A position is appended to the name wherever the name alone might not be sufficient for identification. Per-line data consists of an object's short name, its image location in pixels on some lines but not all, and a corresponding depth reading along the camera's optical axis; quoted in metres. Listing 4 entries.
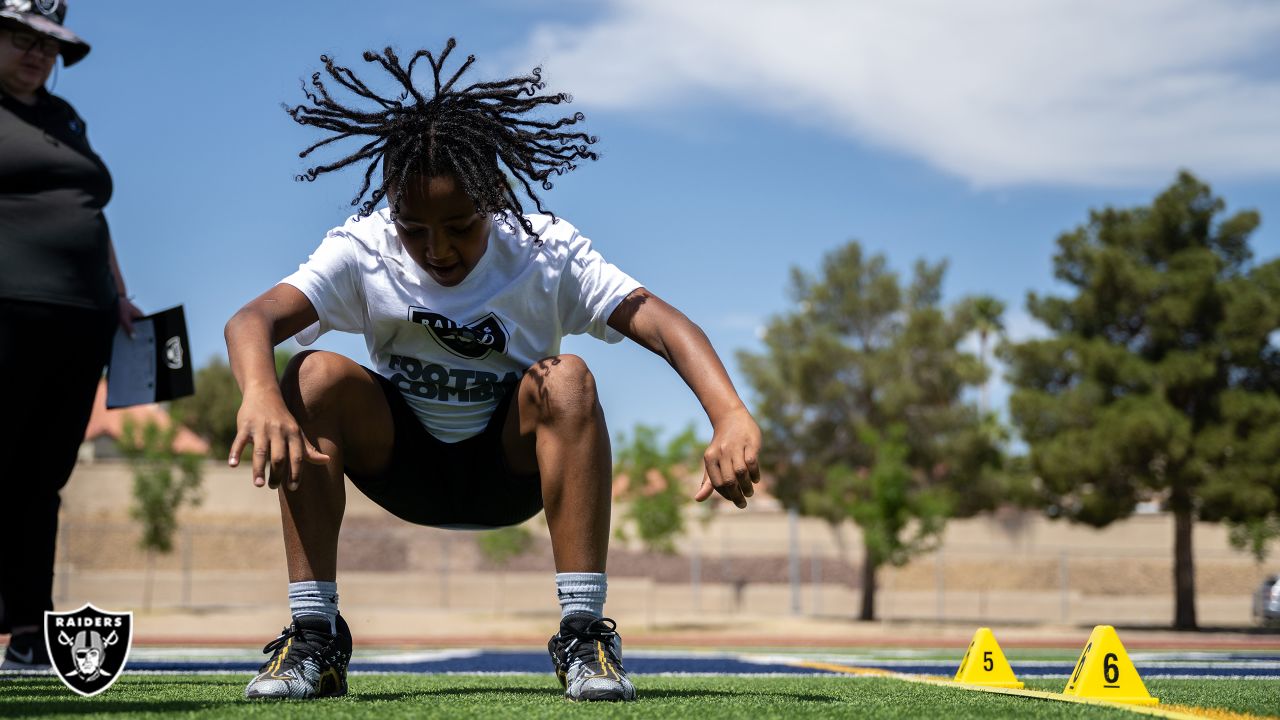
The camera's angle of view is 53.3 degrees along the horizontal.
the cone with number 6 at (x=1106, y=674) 3.27
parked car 23.59
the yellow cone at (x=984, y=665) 3.99
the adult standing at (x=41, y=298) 3.81
